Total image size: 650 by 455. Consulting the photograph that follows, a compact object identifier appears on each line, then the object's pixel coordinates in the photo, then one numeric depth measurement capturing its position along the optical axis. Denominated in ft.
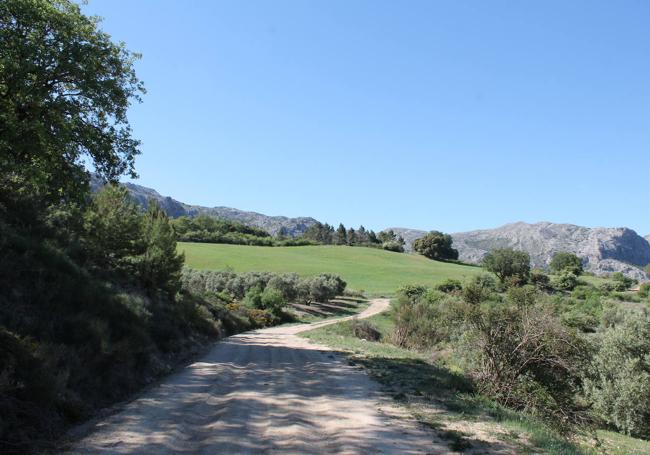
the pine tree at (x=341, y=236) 603.67
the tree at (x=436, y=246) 453.17
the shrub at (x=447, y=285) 230.27
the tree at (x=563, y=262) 359.70
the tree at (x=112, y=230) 73.51
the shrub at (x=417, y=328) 108.47
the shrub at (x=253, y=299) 160.66
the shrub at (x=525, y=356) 44.93
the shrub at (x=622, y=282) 255.50
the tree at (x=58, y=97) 38.52
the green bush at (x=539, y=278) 249.75
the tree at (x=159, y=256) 80.59
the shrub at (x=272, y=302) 156.97
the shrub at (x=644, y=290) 226.54
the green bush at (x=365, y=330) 122.25
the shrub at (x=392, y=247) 476.54
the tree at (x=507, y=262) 272.51
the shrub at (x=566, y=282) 261.44
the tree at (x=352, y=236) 602.44
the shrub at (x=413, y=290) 220.14
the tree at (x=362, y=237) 603.47
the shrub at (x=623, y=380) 69.26
